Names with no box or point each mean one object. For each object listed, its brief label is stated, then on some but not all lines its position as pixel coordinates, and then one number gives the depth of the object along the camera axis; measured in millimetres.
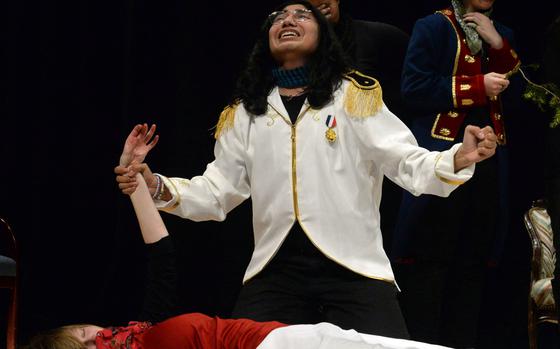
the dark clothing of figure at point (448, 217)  6687
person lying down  4980
